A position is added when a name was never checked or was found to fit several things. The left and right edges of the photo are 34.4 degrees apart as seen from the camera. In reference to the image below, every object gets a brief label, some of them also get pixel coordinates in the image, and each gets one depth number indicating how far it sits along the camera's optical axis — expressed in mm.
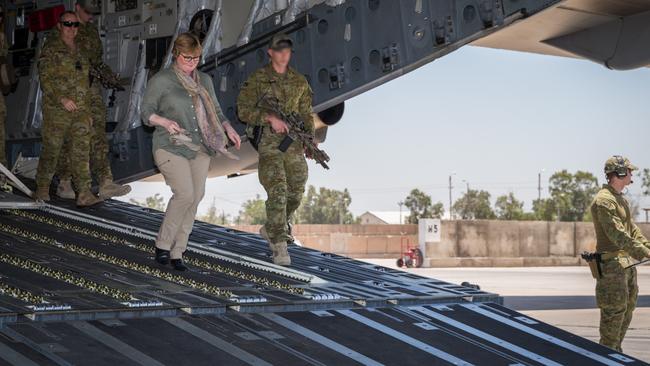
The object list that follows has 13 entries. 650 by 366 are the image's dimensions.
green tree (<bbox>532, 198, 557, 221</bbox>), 92350
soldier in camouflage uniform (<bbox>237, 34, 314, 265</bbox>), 7512
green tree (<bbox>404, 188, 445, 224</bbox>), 99688
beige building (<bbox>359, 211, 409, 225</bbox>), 118900
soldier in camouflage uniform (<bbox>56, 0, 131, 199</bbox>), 9969
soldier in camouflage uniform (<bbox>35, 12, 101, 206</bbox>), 9125
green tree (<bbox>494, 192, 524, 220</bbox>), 96562
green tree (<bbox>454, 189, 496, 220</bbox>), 110125
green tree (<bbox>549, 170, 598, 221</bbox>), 89562
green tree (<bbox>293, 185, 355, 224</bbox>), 108438
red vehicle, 30047
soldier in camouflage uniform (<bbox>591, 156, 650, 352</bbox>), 7707
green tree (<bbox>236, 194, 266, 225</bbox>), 117500
